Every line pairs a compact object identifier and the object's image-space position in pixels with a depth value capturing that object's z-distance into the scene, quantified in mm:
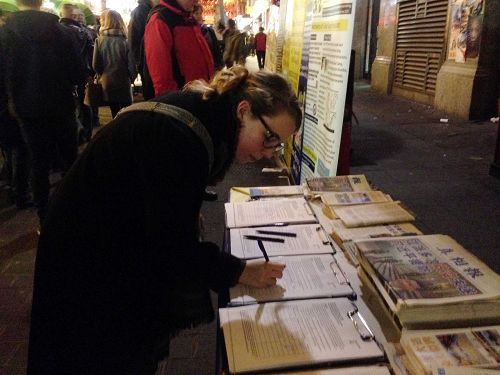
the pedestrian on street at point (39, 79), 3754
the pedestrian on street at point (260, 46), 20109
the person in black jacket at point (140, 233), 1206
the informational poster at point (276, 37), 5832
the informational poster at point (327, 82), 2818
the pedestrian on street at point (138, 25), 4715
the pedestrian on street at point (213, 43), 6410
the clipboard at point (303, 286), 1478
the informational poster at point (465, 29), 8020
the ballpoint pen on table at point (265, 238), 1865
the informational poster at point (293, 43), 4297
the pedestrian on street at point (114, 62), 6074
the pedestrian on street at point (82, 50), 6062
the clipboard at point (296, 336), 1179
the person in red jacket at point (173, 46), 3865
